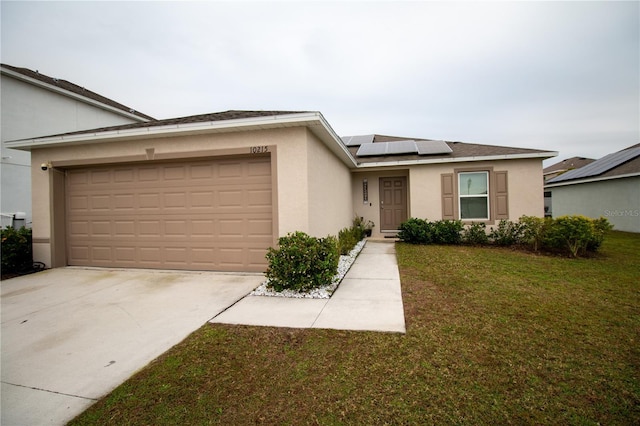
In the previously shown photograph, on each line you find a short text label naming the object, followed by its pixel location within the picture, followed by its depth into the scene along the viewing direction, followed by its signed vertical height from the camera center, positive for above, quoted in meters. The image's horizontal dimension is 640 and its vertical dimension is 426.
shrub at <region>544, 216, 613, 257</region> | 7.43 -0.68
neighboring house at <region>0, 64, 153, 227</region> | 9.16 +3.96
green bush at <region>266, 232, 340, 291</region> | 4.83 -0.87
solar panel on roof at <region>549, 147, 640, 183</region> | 13.71 +2.32
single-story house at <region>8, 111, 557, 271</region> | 5.61 +0.63
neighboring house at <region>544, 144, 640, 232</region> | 12.22 +0.91
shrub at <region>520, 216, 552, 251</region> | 8.31 -0.63
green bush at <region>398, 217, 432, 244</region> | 9.58 -0.67
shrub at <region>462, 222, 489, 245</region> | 9.38 -0.82
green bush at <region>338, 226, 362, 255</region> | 7.75 -0.78
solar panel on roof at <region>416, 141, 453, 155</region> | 10.33 +2.52
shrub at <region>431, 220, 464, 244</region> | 9.48 -0.70
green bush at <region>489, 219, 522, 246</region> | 9.13 -0.77
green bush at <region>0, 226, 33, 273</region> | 6.56 -0.71
